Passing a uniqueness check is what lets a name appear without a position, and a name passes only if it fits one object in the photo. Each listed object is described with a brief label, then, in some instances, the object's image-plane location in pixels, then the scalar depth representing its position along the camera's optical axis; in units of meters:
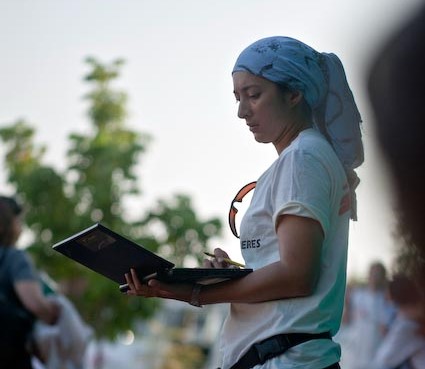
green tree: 37.01
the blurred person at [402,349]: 9.26
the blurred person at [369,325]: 13.36
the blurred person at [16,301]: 9.13
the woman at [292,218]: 3.47
